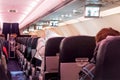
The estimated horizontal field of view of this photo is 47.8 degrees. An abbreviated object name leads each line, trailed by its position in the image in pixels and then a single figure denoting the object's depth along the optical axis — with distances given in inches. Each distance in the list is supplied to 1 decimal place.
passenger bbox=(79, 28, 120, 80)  48.7
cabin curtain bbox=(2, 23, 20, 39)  379.0
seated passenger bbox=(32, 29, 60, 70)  100.0
